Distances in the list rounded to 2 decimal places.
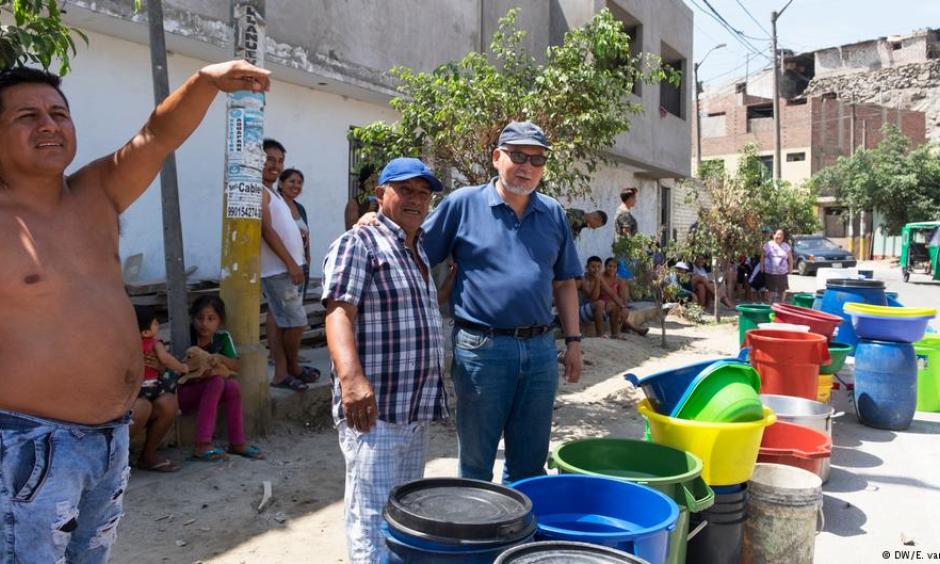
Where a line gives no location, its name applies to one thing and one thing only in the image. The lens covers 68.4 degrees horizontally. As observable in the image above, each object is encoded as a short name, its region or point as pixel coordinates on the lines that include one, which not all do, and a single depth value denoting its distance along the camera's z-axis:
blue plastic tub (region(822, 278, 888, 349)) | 6.77
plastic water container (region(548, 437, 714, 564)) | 2.73
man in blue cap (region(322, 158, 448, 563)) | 2.46
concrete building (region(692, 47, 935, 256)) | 37.34
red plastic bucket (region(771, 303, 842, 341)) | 6.09
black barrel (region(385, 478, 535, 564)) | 1.91
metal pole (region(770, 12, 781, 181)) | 25.37
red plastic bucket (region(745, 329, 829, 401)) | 4.98
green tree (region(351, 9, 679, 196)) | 5.85
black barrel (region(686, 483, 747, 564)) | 3.15
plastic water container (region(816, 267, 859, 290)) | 9.98
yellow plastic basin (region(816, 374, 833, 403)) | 5.60
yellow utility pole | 4.81
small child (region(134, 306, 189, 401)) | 4.29
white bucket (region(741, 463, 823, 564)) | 3.40
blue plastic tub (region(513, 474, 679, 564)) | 2.41
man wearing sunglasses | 3.15
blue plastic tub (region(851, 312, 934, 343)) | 5.75
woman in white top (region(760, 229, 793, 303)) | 13.55
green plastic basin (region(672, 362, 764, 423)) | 3.08
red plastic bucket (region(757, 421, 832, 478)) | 3.94
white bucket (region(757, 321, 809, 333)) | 5.30
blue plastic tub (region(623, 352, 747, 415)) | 3.35
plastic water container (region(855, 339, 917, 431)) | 5.90
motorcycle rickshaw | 22.97
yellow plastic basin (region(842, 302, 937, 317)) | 5.77
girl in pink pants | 4.57
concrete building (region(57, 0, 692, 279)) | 6.46
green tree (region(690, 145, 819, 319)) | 12.66
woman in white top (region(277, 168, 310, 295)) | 5.94
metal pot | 4.33
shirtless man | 1.84
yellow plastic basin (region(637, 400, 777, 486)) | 3.00
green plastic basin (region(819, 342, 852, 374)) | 5.91
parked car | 25.41
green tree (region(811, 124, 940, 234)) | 30.23
